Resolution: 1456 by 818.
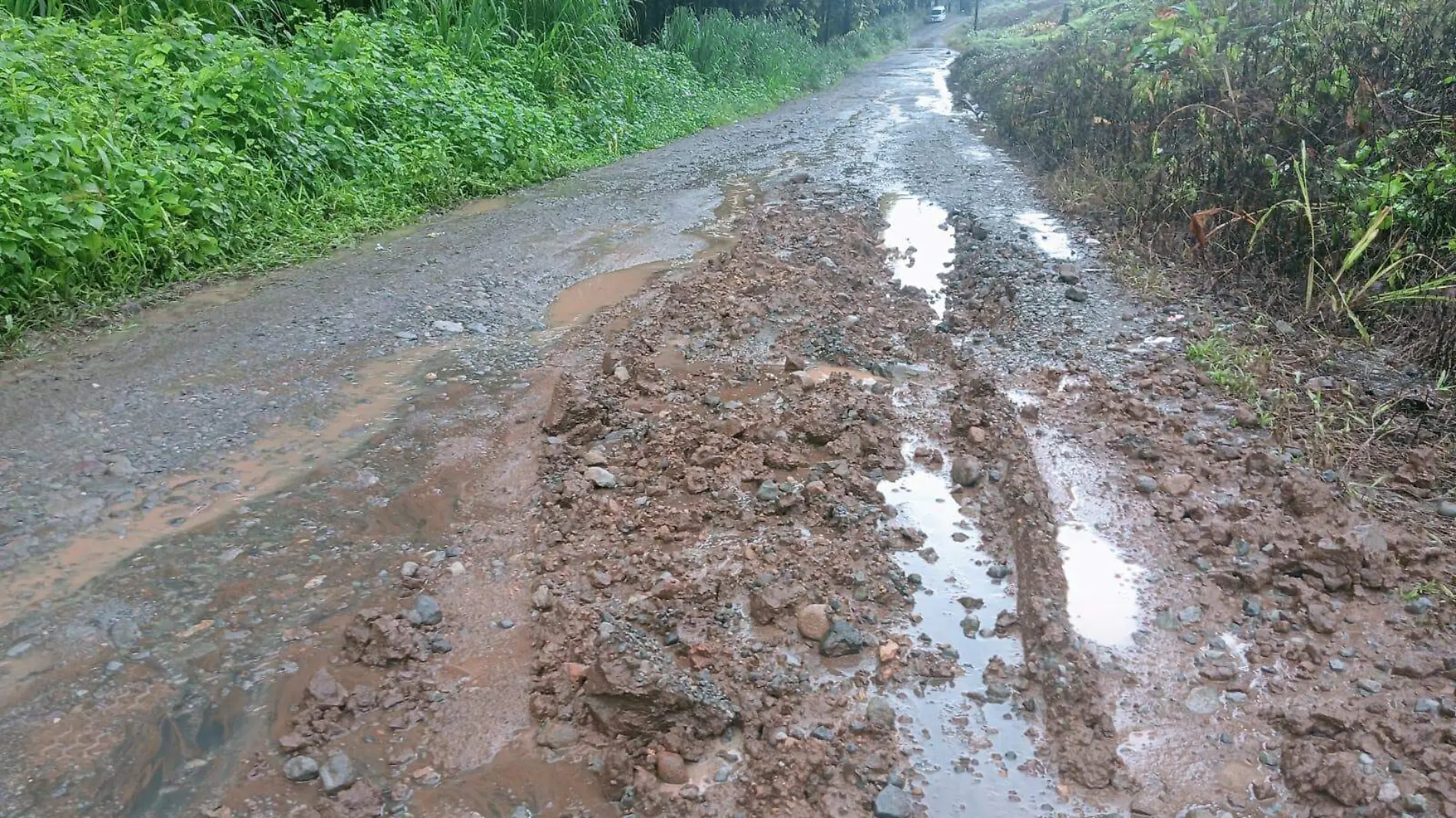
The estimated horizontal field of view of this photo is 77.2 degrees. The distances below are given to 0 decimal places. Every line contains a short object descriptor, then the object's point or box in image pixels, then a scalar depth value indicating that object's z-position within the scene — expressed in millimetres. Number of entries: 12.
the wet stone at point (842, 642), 2656
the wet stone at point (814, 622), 2711
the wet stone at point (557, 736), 2328
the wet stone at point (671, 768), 2213
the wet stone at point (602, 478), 3455
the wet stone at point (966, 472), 3566
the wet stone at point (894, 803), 2137
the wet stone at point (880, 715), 2383
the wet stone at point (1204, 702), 2463
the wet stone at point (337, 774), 2162
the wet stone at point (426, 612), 2717
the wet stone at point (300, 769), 2182
